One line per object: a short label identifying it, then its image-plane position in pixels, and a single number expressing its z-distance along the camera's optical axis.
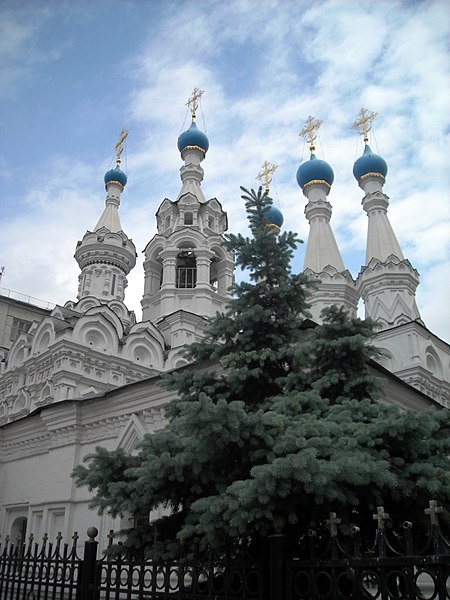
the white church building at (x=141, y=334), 11.43
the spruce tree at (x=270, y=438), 4.10
